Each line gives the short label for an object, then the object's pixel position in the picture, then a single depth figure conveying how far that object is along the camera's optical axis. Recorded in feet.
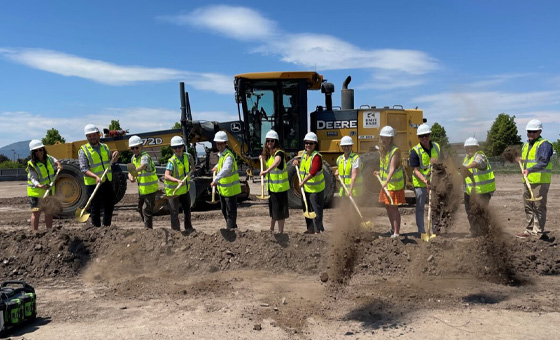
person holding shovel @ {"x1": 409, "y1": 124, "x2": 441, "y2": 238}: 22.58
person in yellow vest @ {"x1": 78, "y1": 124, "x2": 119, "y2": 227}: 24.48
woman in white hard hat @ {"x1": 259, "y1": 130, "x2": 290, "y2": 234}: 23.36
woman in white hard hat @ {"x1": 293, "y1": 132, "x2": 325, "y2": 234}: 23.77
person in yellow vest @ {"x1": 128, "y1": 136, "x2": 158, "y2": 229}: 24.17
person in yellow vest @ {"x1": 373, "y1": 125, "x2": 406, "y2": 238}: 22.48
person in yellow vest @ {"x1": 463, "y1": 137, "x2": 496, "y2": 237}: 23.13
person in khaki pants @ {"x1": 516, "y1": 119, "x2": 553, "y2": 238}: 23.15
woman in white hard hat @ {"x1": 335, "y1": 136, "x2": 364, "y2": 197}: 23.39
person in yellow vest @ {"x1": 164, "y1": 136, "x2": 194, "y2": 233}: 24.20
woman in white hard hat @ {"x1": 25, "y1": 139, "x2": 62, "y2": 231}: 24.22
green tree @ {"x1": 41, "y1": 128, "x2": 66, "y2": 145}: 122.37
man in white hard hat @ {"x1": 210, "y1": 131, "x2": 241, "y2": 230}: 22.72
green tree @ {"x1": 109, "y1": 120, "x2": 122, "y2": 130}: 114.54
